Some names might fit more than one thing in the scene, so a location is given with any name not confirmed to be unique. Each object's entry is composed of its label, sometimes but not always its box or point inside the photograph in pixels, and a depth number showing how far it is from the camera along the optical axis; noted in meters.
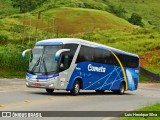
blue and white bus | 24.36
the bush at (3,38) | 63.74
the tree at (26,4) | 153.88
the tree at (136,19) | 147.12
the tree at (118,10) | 158.62
